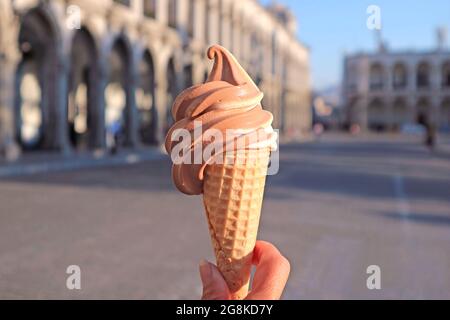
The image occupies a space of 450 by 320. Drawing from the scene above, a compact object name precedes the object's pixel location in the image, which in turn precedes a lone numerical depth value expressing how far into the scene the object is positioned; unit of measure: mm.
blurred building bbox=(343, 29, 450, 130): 66625
